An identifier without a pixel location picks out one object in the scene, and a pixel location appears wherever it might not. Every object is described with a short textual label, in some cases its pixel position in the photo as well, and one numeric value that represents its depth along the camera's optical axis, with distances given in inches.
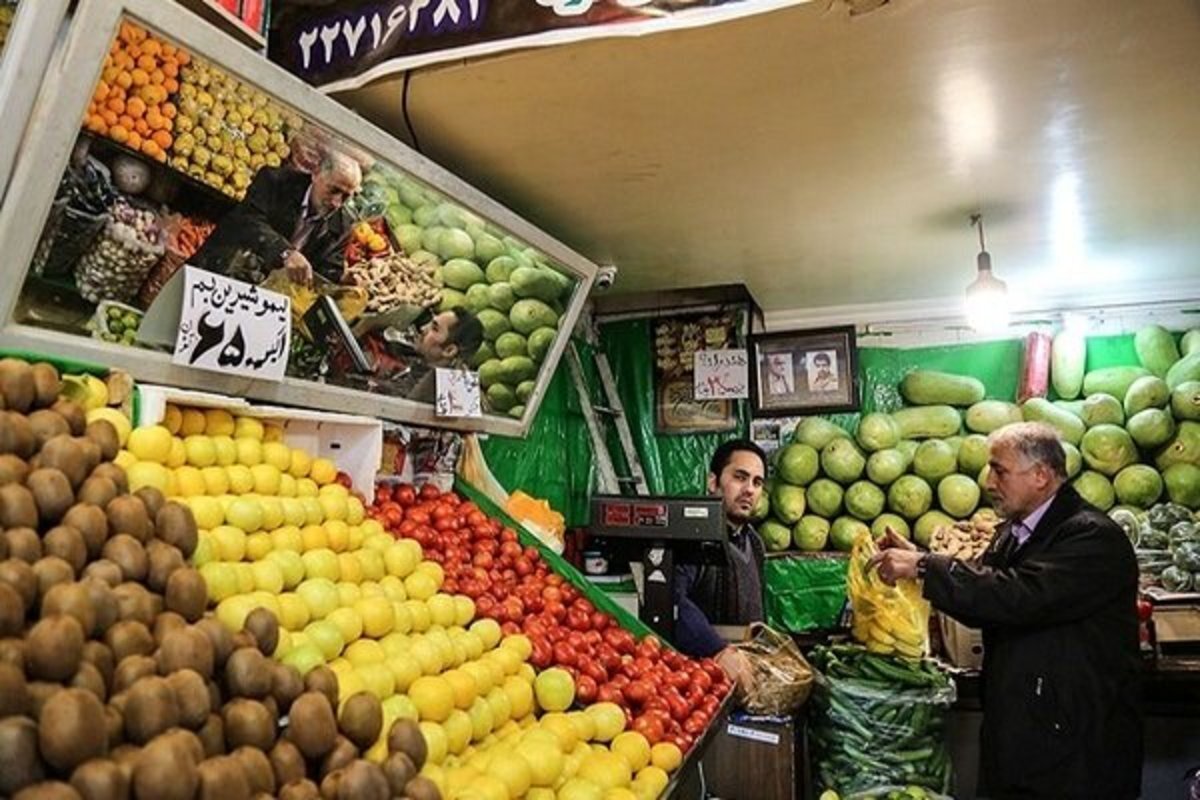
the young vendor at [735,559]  141.9
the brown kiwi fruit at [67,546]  43.4
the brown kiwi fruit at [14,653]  35.7
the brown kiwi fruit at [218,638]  44.7
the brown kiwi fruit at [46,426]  49.4
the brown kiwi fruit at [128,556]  45.9
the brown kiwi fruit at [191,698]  39.4
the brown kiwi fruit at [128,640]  40.6
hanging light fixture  135.7
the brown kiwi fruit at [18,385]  49.6
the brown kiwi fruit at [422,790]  45.0
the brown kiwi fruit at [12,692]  34.1
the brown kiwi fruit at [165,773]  34.3
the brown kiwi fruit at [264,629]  49.4
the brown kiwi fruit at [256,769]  39.0
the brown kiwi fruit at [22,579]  38.7
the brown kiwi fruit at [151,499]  51.6
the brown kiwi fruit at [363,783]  41.9
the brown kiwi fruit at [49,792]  31.3
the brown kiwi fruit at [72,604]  39.0
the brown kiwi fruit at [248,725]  41.5
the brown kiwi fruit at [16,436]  46.9
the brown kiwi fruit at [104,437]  53.1
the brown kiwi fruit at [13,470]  45.1
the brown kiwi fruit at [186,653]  41.4
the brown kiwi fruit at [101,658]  38.8
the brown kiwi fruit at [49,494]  45.3
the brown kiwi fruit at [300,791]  40.6
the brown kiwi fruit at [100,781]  33.0
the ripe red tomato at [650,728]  76.2
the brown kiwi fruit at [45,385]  51.6
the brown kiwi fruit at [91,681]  37.2
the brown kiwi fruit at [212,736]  39.9
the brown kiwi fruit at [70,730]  33.4
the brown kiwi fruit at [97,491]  48.1
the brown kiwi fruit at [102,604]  40.8
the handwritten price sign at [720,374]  193.5
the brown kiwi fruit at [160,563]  47.3
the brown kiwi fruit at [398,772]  45.1
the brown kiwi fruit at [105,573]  43.9
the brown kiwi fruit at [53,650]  36.5
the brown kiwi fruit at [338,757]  44.3
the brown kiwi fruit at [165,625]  43.3
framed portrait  193.8
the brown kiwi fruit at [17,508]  42.8
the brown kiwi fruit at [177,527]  51.7
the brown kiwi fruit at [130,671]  39.0
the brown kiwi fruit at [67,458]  47.8
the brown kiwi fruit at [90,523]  45.3
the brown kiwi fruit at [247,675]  43.8
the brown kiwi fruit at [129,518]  47.9
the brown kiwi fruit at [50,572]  40.8
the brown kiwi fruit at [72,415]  52.2
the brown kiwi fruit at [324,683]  48.1
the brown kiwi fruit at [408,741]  48.6
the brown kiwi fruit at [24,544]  41.3
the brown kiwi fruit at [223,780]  36.2
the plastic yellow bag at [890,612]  136.6
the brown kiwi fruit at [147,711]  37.1
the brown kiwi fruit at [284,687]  46.0
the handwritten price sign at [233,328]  66.8
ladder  193.9
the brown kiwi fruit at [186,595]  46.8
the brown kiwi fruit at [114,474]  50.4
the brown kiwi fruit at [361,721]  47.8
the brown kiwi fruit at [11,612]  37.1
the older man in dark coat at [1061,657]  107.5
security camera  148.8
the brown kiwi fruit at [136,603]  42.9
